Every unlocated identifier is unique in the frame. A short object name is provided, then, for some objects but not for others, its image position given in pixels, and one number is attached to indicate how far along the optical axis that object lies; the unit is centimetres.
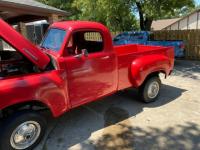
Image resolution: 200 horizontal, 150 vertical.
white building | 2143
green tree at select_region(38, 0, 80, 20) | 1882
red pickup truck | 227
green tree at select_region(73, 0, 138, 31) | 927
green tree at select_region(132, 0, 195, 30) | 872
